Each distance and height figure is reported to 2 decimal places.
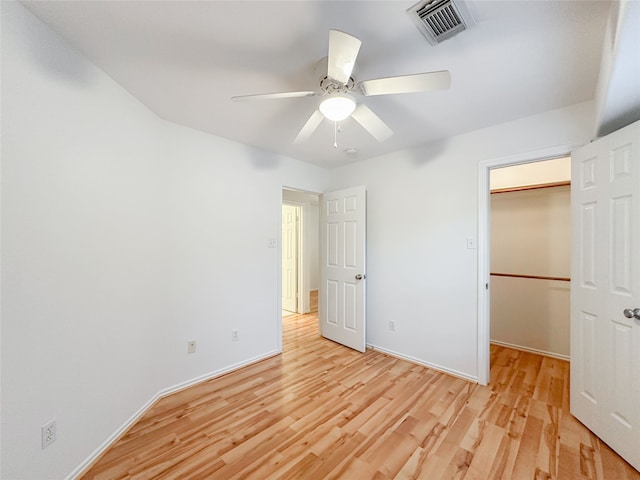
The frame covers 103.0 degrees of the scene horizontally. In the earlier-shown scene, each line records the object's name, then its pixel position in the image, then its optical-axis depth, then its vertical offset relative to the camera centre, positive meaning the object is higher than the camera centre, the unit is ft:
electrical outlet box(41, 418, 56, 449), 4.14 -3.19
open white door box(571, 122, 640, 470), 4.94 -1.06
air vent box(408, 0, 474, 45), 3.65 +3.39
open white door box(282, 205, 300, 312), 16.19 -1.11
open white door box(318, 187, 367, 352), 10.34 -1.13
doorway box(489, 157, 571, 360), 9.54 -0.66
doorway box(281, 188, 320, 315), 15.72 -0.77
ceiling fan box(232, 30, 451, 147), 3.59 +2.60
